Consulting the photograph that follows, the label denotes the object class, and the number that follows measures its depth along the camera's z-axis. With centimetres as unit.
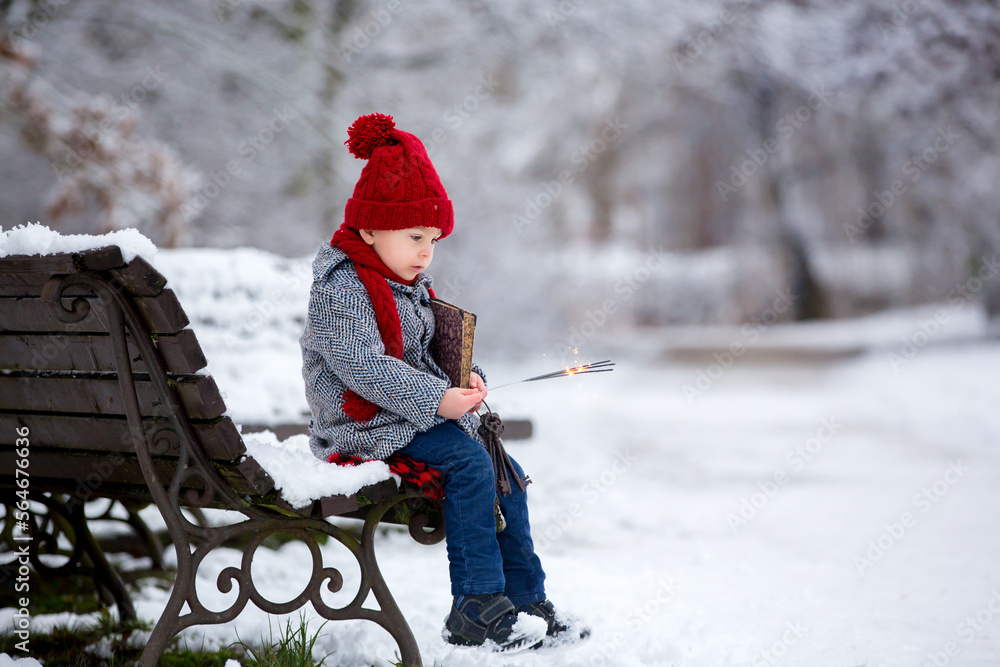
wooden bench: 176
